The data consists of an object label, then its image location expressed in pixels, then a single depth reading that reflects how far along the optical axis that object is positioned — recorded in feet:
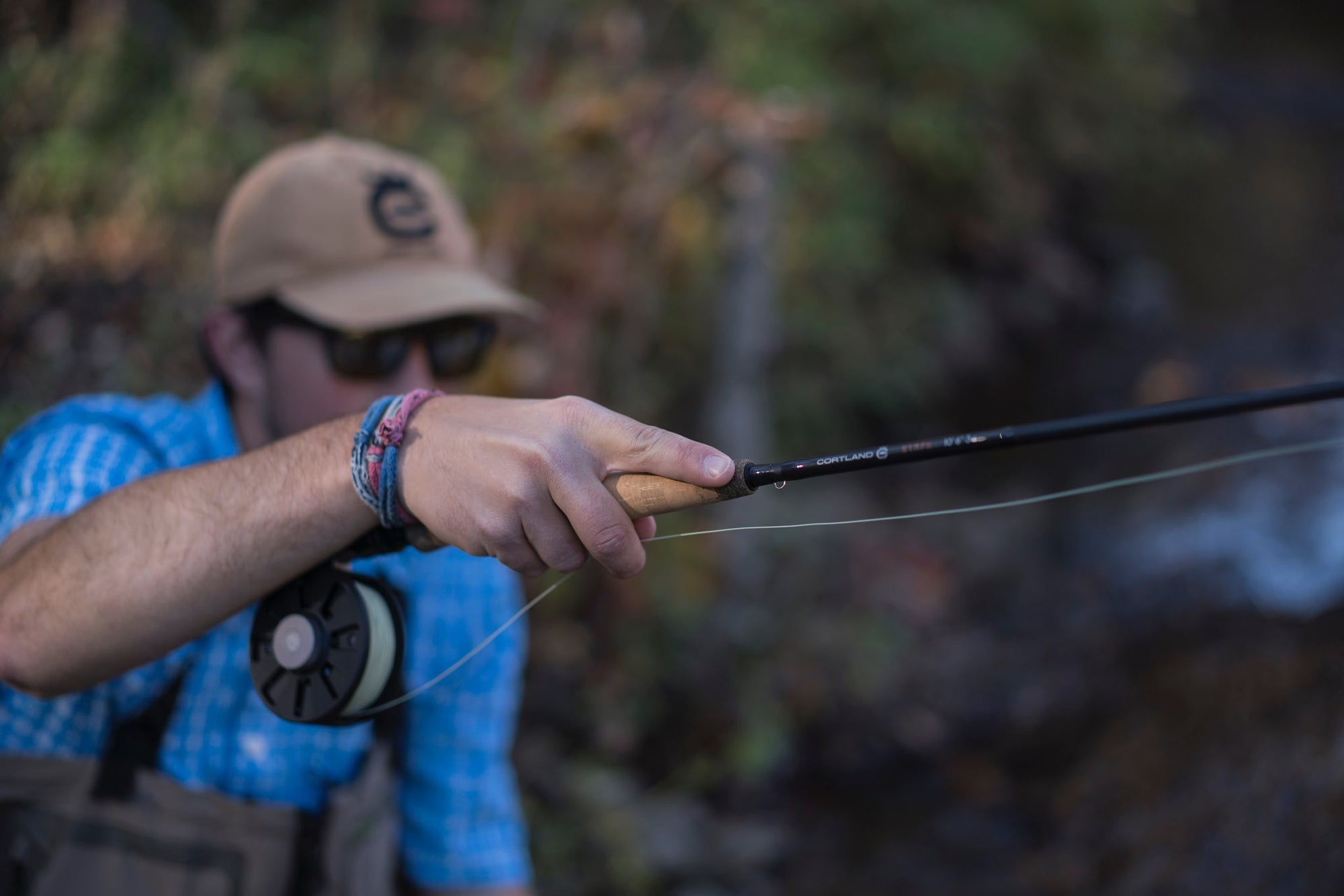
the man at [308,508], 4.03
